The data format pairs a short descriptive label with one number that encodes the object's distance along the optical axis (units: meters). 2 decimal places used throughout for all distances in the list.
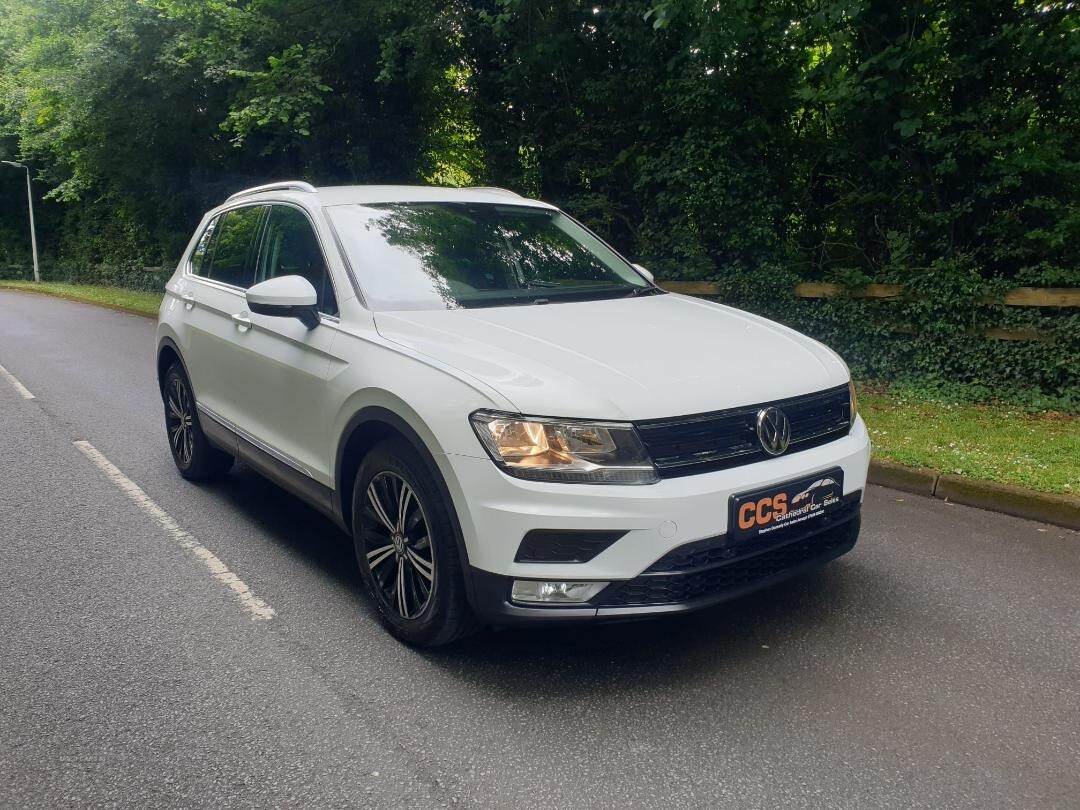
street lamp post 37.46
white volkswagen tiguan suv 3.15
